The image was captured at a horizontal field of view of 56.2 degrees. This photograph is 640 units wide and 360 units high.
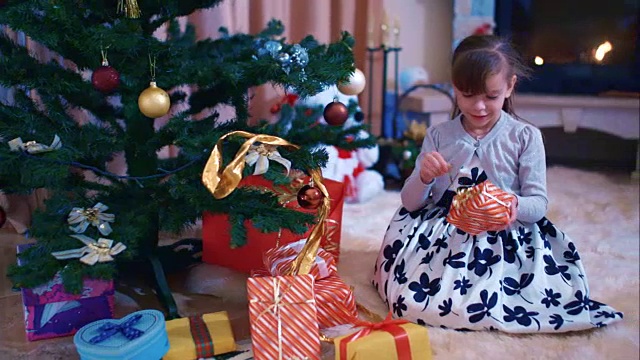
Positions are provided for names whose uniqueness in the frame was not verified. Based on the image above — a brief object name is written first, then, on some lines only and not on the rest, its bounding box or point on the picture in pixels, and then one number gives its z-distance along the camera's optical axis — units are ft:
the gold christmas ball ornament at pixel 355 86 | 4.18
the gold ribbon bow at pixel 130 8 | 3.58
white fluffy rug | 3.57
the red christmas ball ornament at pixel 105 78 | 3.39
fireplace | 8.09
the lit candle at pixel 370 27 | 7.80
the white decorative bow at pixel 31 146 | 3.38
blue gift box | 3.08
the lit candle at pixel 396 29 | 7.86
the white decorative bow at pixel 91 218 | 3.49
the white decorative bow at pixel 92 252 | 3.34
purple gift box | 3.64
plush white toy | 6.31
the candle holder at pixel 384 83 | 7.76
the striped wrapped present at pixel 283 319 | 3.24
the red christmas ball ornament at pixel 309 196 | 3.72
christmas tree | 3.36
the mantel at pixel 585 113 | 7.92
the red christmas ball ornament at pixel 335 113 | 3.93
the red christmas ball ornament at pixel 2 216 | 3.66
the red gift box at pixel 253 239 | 4.49
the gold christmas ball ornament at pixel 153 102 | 3.49
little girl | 3.73
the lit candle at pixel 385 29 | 7.72
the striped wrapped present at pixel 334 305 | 3.70
